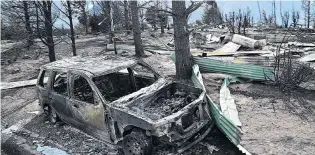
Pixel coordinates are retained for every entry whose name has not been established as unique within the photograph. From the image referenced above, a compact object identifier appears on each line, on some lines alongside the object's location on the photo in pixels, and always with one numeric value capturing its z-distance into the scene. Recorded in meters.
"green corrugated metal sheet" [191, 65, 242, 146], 3.52
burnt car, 3.59
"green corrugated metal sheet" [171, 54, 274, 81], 6.00
